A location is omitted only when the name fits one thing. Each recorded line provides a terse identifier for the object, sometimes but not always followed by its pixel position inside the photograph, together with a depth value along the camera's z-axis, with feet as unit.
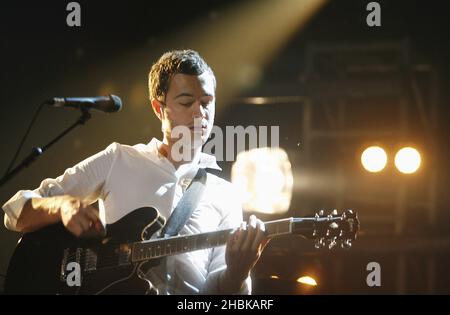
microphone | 18.44
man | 18.81
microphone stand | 17.75
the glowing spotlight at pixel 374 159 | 31.24
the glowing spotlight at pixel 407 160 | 30.76
